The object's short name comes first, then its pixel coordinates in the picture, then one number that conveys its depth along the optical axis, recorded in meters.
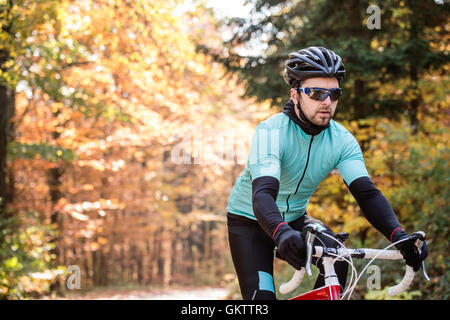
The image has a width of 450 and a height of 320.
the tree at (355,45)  9.59
